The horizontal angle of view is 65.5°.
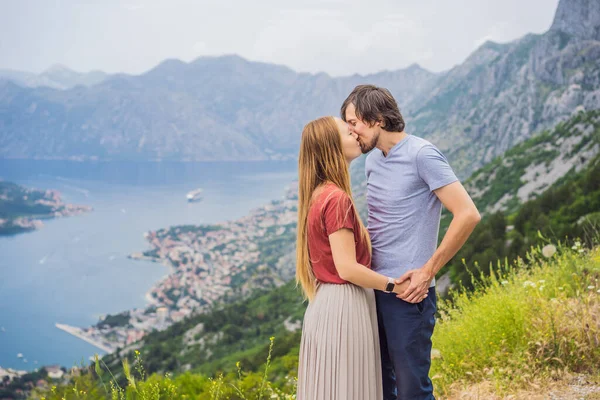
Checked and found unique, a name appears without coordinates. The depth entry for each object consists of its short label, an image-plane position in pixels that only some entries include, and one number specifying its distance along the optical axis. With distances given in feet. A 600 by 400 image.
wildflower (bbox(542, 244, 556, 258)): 11.56
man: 7.07
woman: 6.97
